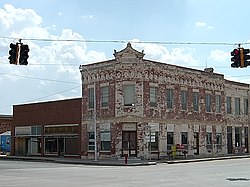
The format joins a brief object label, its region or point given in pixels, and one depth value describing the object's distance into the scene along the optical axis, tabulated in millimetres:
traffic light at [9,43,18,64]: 23406
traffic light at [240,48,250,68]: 23594
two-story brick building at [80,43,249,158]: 43625
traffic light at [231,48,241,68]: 23734
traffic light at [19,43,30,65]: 23500
